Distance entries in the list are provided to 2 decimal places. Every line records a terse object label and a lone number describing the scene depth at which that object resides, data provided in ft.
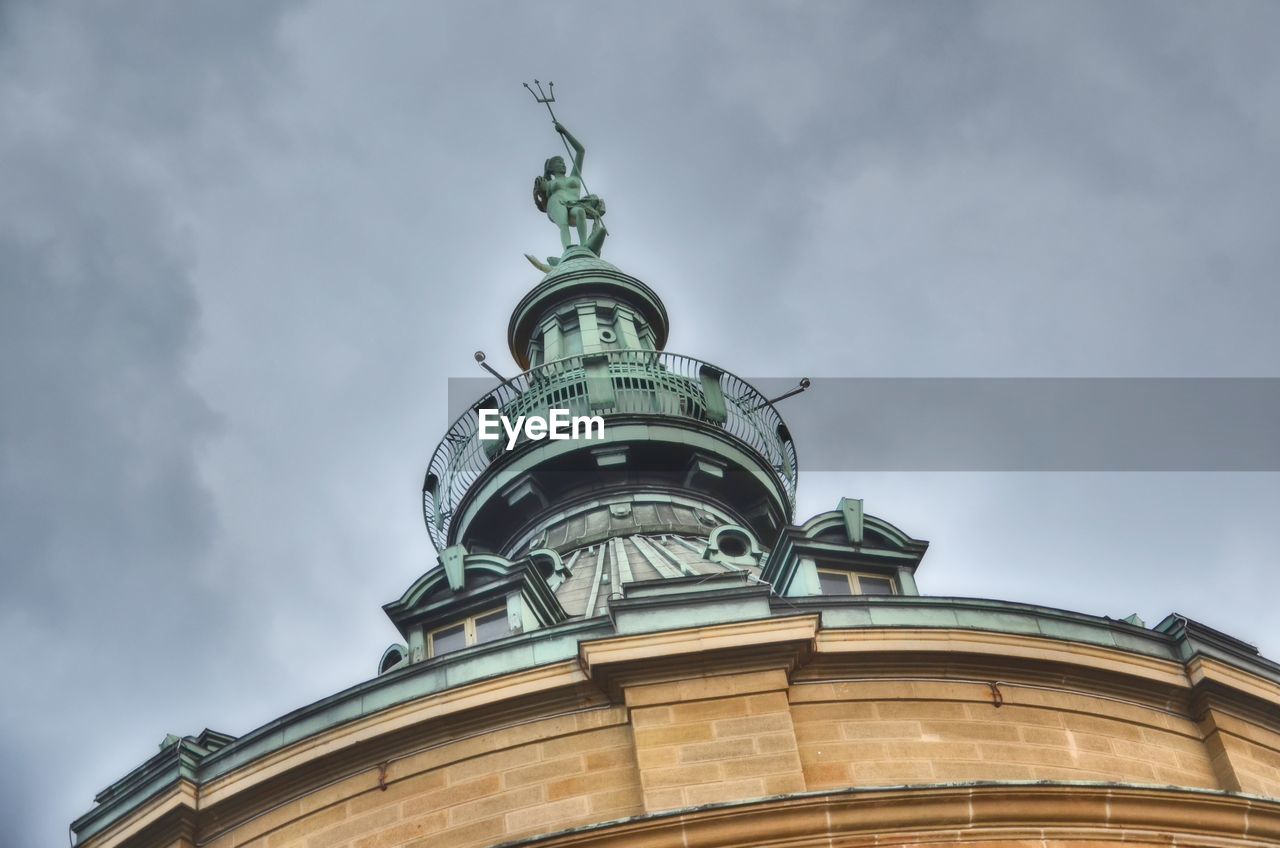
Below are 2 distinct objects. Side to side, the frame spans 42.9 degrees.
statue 135.13
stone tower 57.57
